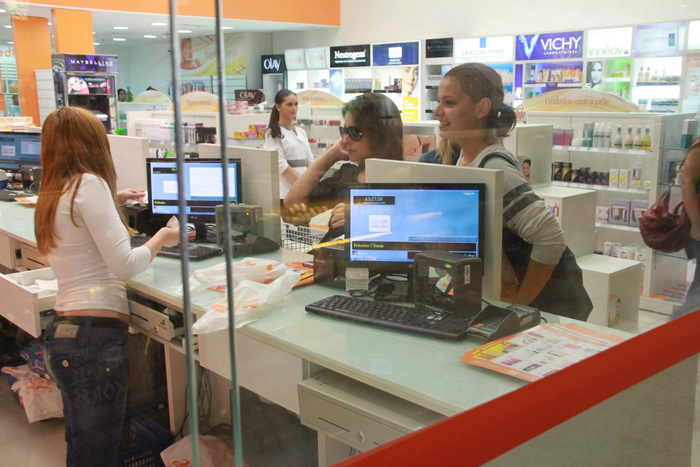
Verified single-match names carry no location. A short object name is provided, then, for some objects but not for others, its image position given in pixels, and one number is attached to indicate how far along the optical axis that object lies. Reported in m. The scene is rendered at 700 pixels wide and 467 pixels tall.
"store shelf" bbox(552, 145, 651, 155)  4.61
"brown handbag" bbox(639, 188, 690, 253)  3.04
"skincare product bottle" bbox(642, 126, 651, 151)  4.55
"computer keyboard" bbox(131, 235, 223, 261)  1.89
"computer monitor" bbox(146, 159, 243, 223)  1.71
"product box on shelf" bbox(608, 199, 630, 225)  4.55
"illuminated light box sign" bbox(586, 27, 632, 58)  5.61
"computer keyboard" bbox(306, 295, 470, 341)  1.84
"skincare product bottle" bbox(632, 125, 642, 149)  4.59
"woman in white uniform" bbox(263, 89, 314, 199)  3.28
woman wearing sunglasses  2.54
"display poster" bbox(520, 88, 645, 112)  4.88
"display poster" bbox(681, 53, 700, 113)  4.91
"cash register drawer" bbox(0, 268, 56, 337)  1.46
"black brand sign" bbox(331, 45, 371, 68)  4.28
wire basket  2.83
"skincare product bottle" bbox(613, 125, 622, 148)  4.69
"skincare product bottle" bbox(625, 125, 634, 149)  4.64
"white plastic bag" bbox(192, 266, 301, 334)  1.84
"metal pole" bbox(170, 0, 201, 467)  1.11
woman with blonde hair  2.17
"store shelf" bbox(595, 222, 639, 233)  4.45
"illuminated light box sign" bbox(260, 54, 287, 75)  4.30
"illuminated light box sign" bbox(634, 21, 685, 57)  5.05
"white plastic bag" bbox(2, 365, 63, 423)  1.60
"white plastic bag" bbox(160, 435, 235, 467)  1.48
